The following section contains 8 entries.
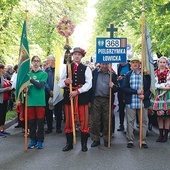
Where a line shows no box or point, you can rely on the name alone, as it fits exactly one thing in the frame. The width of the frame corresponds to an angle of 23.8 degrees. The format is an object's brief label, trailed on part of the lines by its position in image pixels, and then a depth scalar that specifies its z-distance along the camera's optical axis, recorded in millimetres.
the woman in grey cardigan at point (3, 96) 9844
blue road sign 8695
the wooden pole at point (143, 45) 8547
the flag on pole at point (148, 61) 8492
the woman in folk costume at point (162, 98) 9031
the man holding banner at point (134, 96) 8414
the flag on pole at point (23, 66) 8055
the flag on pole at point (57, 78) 10031
